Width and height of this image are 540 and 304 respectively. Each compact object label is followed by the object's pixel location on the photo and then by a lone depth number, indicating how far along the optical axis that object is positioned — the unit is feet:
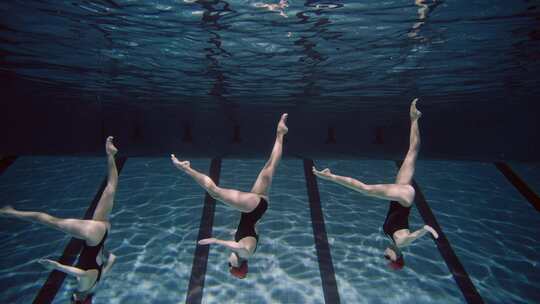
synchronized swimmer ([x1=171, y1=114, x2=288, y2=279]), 13.77
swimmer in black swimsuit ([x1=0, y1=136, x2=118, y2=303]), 14.39
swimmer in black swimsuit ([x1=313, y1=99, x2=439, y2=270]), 14.98
